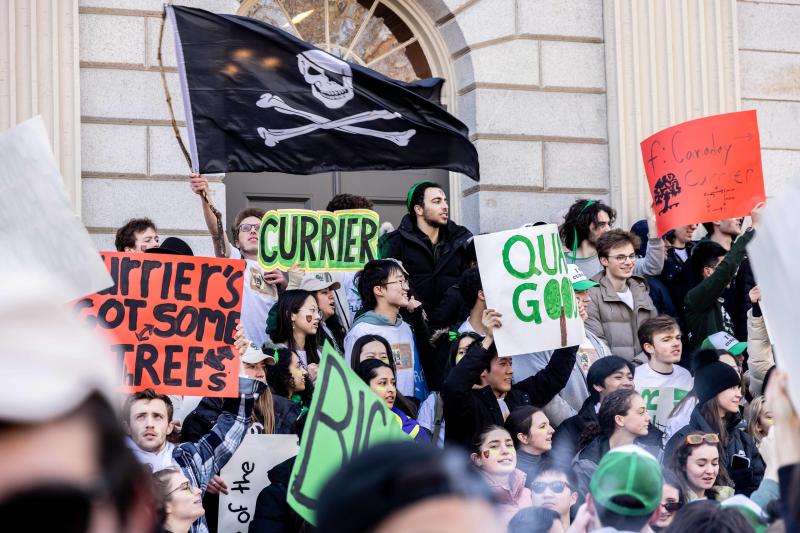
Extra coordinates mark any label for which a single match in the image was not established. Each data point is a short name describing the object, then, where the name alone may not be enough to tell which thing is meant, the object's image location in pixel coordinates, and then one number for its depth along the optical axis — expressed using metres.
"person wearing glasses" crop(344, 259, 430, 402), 15.77
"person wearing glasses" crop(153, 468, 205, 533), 11.54
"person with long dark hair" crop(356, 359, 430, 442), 13.64
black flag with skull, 16.22
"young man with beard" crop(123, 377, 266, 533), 12.46
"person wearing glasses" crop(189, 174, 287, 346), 16.67
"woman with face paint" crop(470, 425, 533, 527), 13.05
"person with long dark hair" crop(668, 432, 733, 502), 13.46
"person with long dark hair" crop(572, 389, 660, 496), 14.01
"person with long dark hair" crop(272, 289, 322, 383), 15.70
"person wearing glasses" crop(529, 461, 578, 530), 12.45
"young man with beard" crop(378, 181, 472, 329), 17.70
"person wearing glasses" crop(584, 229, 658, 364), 17.66
